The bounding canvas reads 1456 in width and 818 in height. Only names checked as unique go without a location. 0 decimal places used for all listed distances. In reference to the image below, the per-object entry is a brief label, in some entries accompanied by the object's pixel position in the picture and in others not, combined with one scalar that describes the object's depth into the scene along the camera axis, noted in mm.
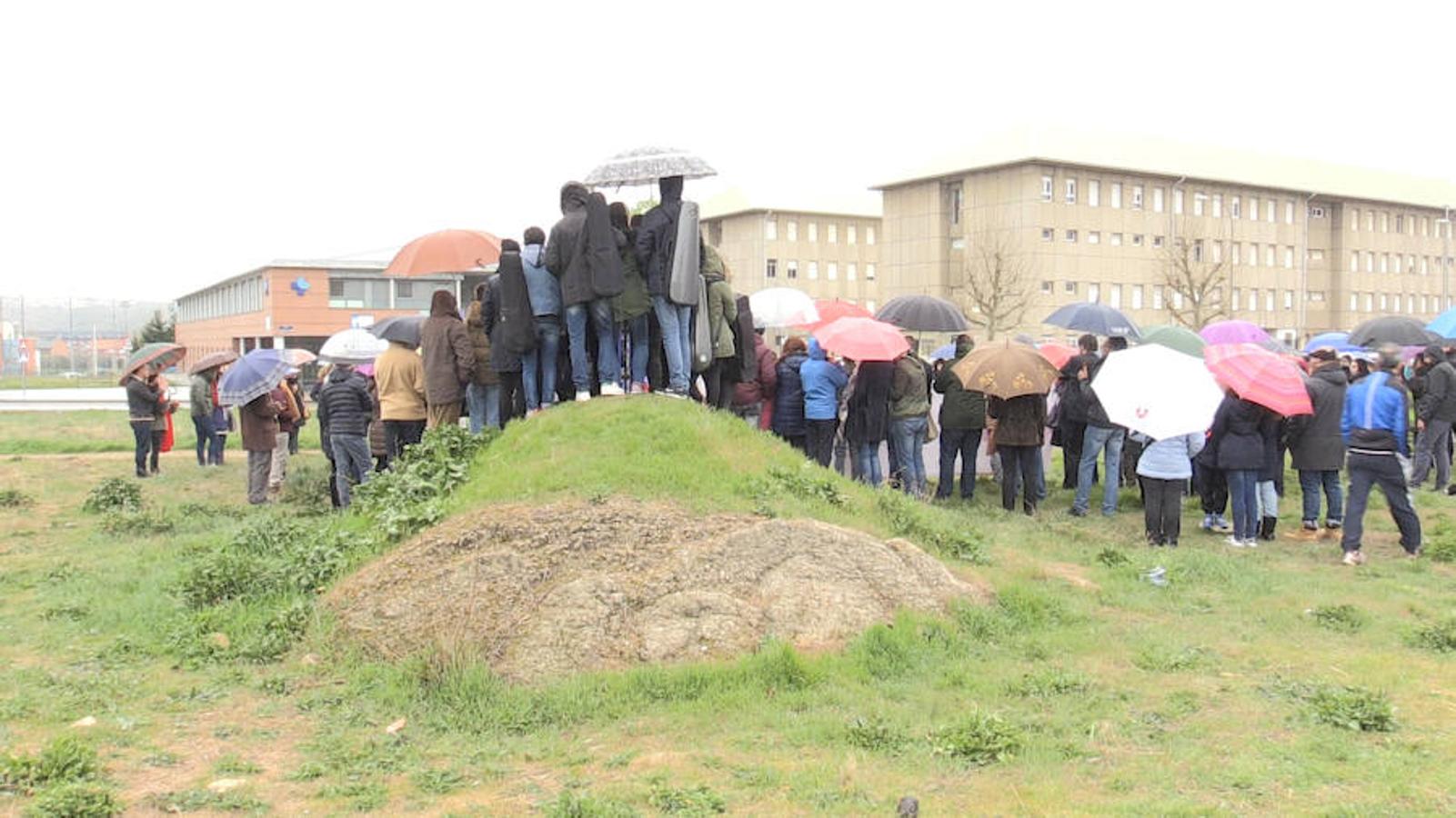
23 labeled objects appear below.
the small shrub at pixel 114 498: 14688
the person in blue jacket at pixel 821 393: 13398
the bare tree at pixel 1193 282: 57156
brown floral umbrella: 12633
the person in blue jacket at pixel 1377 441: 10578
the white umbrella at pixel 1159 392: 10766
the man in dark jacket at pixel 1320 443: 12406
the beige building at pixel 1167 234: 56250
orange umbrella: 12781
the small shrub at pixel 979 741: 5680
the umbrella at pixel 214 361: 17781
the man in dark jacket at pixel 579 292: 9930
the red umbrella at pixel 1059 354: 15445
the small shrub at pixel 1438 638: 7887
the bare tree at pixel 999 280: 55062
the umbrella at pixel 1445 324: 17172
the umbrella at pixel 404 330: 13188
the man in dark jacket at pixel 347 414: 13539
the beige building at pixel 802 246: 73062
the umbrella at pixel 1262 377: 11523
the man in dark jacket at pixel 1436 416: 14961
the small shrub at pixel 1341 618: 8438
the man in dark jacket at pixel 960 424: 13703
